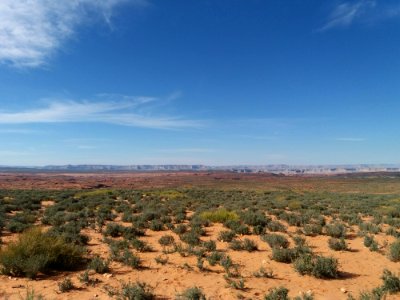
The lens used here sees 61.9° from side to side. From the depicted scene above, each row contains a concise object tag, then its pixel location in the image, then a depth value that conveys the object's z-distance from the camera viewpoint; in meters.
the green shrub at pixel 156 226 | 14.82
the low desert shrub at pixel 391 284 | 7.09
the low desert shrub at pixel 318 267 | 8.25
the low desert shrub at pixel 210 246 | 10.80
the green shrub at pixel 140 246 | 10.82
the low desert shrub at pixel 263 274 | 8.25
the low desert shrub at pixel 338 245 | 11.09
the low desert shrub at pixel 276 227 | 14.29
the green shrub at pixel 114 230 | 13.30
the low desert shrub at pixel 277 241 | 11.16
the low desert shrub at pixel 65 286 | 7.08
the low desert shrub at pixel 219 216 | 16.81
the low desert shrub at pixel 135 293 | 6.57
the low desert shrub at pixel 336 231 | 13.25
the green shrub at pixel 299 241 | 11.59
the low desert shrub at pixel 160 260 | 9.35
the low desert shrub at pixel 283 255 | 9.59
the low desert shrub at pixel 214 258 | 9.12
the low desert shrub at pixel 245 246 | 10.91
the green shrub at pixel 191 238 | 11.58
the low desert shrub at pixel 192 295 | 6.45
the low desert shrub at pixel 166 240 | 11.74
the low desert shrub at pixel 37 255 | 8.00
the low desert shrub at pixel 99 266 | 8.38
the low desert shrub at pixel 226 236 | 12.31
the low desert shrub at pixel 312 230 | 13.71
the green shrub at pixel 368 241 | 11.41
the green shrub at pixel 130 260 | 8.93
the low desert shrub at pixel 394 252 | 9.73
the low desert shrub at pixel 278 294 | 6.48
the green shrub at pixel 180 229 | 13.84
